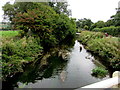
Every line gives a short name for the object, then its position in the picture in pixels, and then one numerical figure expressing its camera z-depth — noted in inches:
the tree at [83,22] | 1660.3
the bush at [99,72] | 214.4
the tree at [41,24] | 312.3
